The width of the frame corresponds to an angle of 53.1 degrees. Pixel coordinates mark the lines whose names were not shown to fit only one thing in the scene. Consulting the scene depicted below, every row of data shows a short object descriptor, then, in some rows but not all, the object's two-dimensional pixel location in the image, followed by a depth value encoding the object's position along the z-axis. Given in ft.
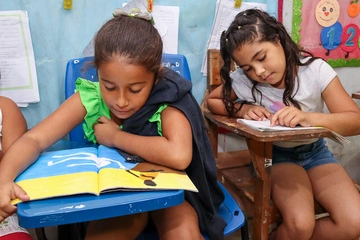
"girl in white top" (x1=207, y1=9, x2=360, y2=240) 3.84
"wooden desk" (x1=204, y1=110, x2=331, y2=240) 3.21
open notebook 3.36
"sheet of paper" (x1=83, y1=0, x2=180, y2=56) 4.99
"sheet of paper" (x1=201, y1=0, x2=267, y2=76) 5.29
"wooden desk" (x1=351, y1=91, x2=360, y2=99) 5.32
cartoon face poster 5.69
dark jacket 3.08
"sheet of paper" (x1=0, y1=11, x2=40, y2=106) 4.46
